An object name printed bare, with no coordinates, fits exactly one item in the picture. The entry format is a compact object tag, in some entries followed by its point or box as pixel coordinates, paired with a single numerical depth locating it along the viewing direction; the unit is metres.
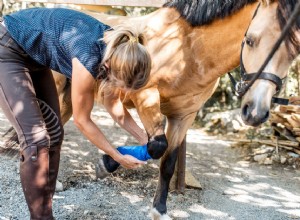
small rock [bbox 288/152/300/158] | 5.16
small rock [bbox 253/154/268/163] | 5.25
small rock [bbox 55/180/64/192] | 3.59
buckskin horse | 3.01
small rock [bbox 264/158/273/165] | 5.16
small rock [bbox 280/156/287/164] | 5.17
